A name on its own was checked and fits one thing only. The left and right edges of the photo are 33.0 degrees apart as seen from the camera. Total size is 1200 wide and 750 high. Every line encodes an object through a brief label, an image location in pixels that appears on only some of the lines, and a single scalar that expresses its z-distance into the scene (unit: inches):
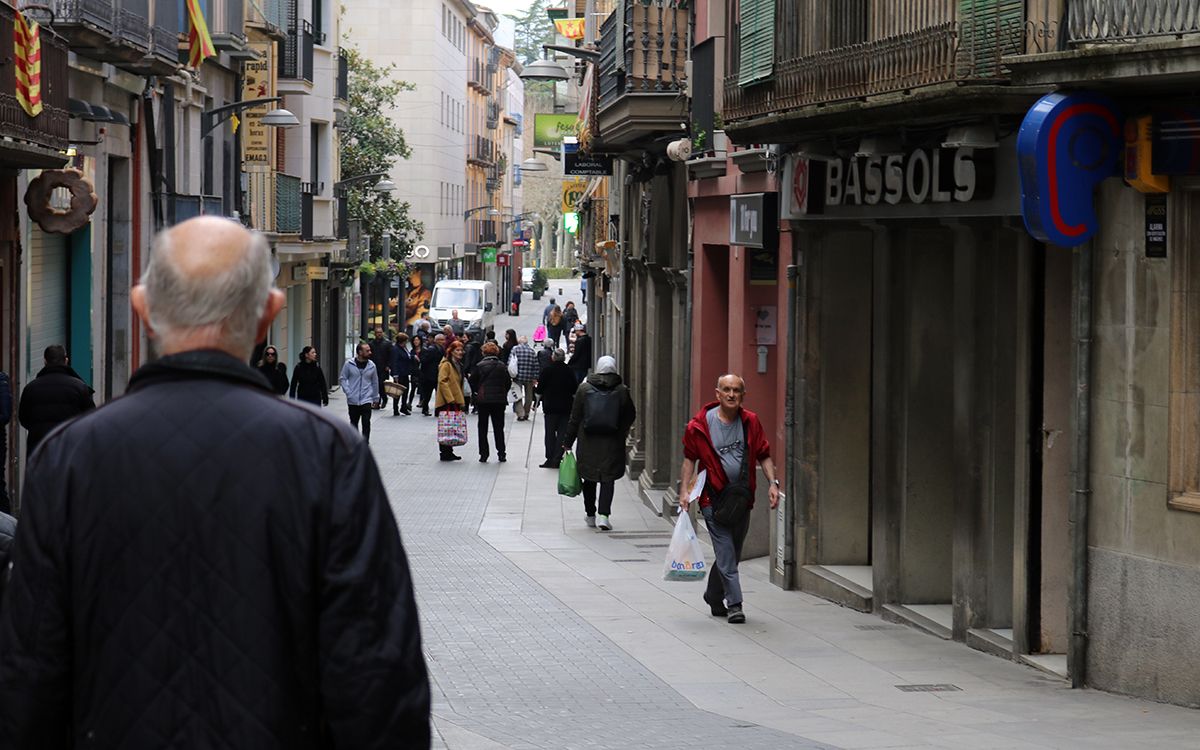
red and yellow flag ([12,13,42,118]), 722.4
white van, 2679.6
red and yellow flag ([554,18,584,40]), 1975.9
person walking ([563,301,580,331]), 2284.7
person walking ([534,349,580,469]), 1077.8
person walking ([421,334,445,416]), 1551.4
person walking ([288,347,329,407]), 1186.0
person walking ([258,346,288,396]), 1202.6
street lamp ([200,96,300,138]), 1241.7
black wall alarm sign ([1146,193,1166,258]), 411.8
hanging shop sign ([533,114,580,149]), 1916.8
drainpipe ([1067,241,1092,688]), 432.8
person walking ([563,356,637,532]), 830.5
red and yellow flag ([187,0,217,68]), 1037.8
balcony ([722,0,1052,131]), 469.7
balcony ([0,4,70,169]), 705.0
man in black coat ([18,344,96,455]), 666.2
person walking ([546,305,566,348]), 1994.3
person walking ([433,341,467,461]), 1168.8
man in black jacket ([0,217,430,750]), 135.6
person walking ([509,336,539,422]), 1488.7
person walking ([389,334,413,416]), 1617.9
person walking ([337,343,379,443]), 1182.9
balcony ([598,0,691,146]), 904.9
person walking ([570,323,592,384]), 1453.0
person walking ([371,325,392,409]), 1636.3
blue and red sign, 416.5
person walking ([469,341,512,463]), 1159.6
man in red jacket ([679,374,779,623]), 534.3
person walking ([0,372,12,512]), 677.3
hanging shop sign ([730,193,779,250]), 684.7
